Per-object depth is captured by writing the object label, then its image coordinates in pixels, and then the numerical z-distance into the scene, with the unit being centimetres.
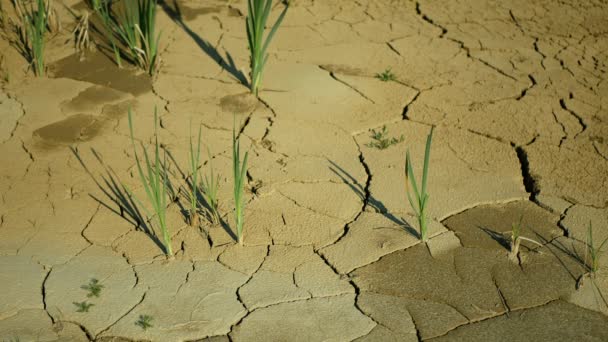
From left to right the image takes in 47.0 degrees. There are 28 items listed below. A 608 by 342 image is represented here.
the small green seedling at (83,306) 267
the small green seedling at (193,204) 296
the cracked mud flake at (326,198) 319
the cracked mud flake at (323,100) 381
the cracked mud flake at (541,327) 255
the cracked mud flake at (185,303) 260
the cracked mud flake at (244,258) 288
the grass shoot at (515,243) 291
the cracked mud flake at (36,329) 255
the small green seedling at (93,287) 273
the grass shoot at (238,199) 282
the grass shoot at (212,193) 306
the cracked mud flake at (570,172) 326
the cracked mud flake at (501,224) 300
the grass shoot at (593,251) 280
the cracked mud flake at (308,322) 258
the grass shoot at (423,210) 279
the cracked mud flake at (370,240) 292
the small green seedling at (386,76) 413
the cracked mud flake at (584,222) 302
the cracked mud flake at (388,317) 258
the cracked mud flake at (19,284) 268
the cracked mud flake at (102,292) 265
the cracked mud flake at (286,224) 303
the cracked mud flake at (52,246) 292
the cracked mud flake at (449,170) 323
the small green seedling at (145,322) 261
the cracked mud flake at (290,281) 275
